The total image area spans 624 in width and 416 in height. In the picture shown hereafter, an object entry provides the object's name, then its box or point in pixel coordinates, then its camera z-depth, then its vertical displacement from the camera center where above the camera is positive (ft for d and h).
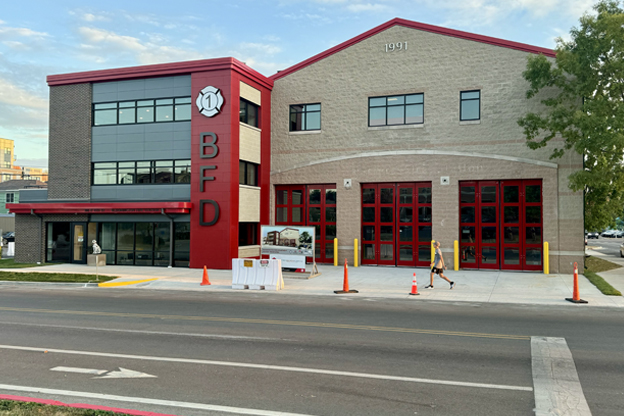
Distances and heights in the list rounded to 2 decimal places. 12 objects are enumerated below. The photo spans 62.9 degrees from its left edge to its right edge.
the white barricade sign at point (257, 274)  58.85 -5.73
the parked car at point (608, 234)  276.74 -3.30
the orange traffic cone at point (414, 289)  53.47 -6.63
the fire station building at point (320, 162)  75.56 +10.14
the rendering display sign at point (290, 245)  69.82 -2.75
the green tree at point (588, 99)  60.90 +17.41
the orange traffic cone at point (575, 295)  47.84 -6.35
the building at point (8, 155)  586.45 +79.51
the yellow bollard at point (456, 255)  76.24 -4.24
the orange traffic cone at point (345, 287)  55.26 -6.68
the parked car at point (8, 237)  148.97 -4.42
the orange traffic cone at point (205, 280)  62.03 -6.74
